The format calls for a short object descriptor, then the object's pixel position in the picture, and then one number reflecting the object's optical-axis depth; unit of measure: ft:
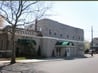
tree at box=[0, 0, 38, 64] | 30.65
